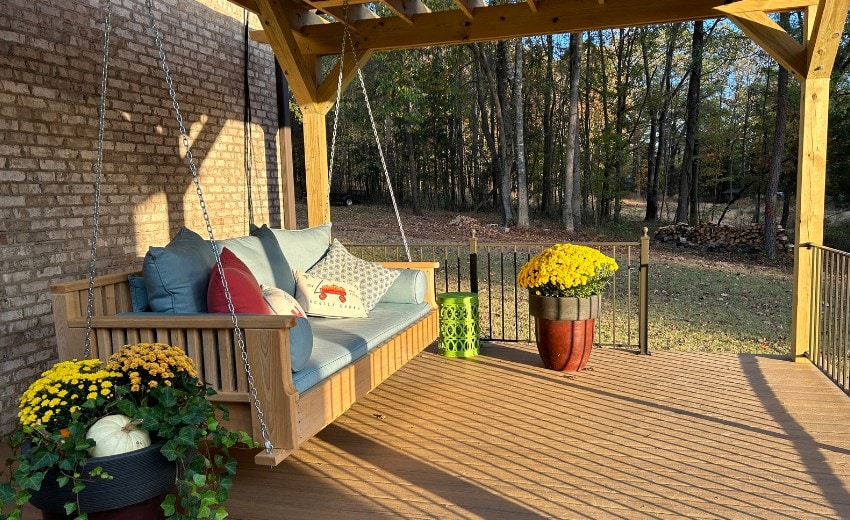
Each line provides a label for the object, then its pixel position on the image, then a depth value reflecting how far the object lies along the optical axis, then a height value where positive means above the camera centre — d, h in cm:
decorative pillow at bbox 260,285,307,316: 323 -49
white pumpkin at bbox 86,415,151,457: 192 -68
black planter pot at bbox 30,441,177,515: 186 -80
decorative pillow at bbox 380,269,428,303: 430 -58
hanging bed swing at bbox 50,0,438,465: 248 -62
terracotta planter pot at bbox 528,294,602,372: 425 -87
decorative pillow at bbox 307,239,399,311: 411 -45
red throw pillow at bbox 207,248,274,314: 289 -39
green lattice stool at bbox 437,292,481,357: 479 -93
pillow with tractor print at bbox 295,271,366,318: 383 -56
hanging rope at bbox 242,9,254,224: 593 +70
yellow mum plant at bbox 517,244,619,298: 422 -50
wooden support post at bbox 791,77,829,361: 429 -6
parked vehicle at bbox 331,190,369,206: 1789 +15
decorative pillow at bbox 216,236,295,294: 362 -31
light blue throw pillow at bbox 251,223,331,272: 414 -26
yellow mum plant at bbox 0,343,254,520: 183 -64
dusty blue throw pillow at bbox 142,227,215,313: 293 -33
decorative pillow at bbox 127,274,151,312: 312 -42
